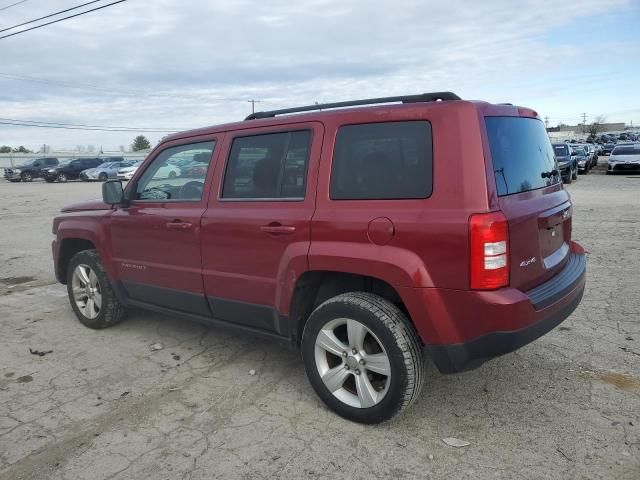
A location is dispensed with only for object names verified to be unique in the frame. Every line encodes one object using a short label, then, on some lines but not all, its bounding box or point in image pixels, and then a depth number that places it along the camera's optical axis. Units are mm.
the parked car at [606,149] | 56075
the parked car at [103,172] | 35625
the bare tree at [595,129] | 107775
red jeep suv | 2781
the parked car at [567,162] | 21192
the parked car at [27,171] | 37094
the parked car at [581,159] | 28444
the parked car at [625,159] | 26109
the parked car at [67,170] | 36156
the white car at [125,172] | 33350
